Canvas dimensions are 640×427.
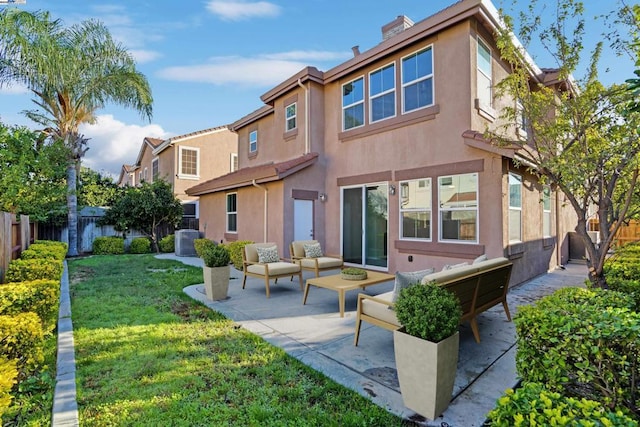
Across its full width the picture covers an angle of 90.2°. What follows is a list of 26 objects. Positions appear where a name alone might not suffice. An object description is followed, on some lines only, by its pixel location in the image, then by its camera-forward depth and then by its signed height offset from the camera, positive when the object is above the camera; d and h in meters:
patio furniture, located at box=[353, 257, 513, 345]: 4.22 -1.12
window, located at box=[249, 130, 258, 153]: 15.25 +3.82
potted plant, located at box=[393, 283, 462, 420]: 2.97 -1.24
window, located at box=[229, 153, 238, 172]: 22.73 +4.17
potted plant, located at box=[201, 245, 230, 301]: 7.02 -1.17
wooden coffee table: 5.85 -1.24
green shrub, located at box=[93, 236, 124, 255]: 16.28 -1.30
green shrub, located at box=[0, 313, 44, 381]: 3.24 -1.25
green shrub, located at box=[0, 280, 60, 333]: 4.06 -1.05
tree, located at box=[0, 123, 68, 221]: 7.53 +1.36
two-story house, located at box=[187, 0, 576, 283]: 7.88 +1.56
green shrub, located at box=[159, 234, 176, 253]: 17.31 -1.28
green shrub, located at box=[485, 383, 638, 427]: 1.54 -0.99
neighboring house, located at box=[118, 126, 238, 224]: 20.41 +4.20
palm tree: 12.24 +6.28
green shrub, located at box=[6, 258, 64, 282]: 5.50 -0.89
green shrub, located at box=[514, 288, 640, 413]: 2.10 -0.94
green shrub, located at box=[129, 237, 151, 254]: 16.95 -1.36
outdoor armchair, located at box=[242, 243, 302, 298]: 7.71 -1.12
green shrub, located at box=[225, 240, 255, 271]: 11.16 -1.15
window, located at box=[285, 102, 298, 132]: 12.48 +4.14
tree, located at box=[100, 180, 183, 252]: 17.00 +0.59
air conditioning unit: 15.68 -1.12
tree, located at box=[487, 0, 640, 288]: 4.36 +1.34
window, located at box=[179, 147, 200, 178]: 20.61 +3.81
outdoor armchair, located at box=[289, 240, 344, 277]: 8.84 -1.11
